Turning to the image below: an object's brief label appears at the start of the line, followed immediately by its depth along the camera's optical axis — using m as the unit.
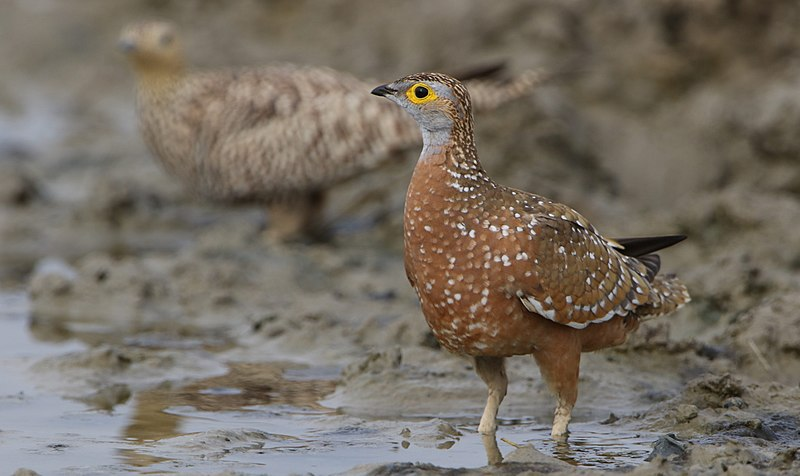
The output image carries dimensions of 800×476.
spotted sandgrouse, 11.42
